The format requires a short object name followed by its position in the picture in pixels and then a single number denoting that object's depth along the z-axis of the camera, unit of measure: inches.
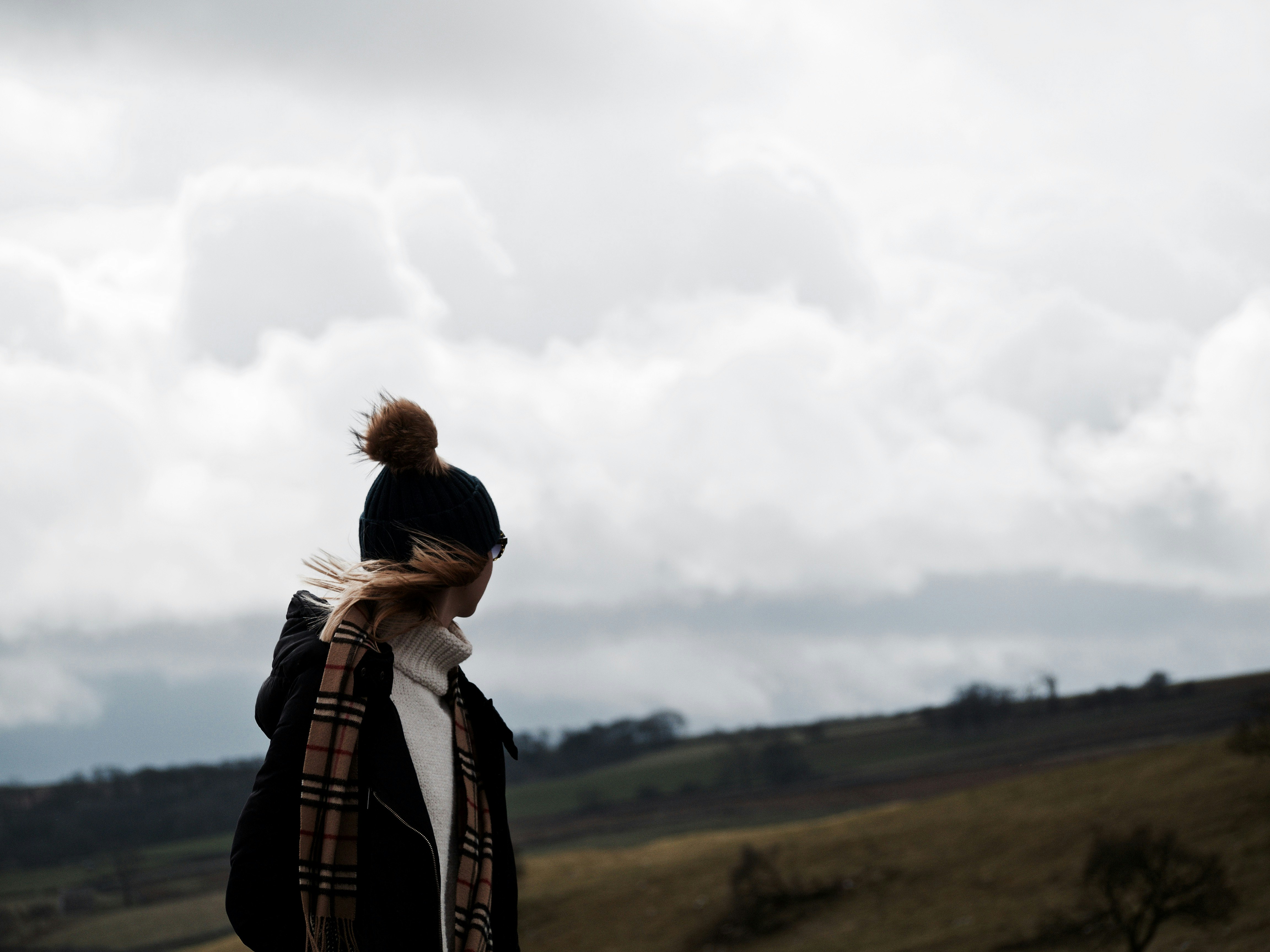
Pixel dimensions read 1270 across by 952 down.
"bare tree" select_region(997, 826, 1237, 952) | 1320.1
